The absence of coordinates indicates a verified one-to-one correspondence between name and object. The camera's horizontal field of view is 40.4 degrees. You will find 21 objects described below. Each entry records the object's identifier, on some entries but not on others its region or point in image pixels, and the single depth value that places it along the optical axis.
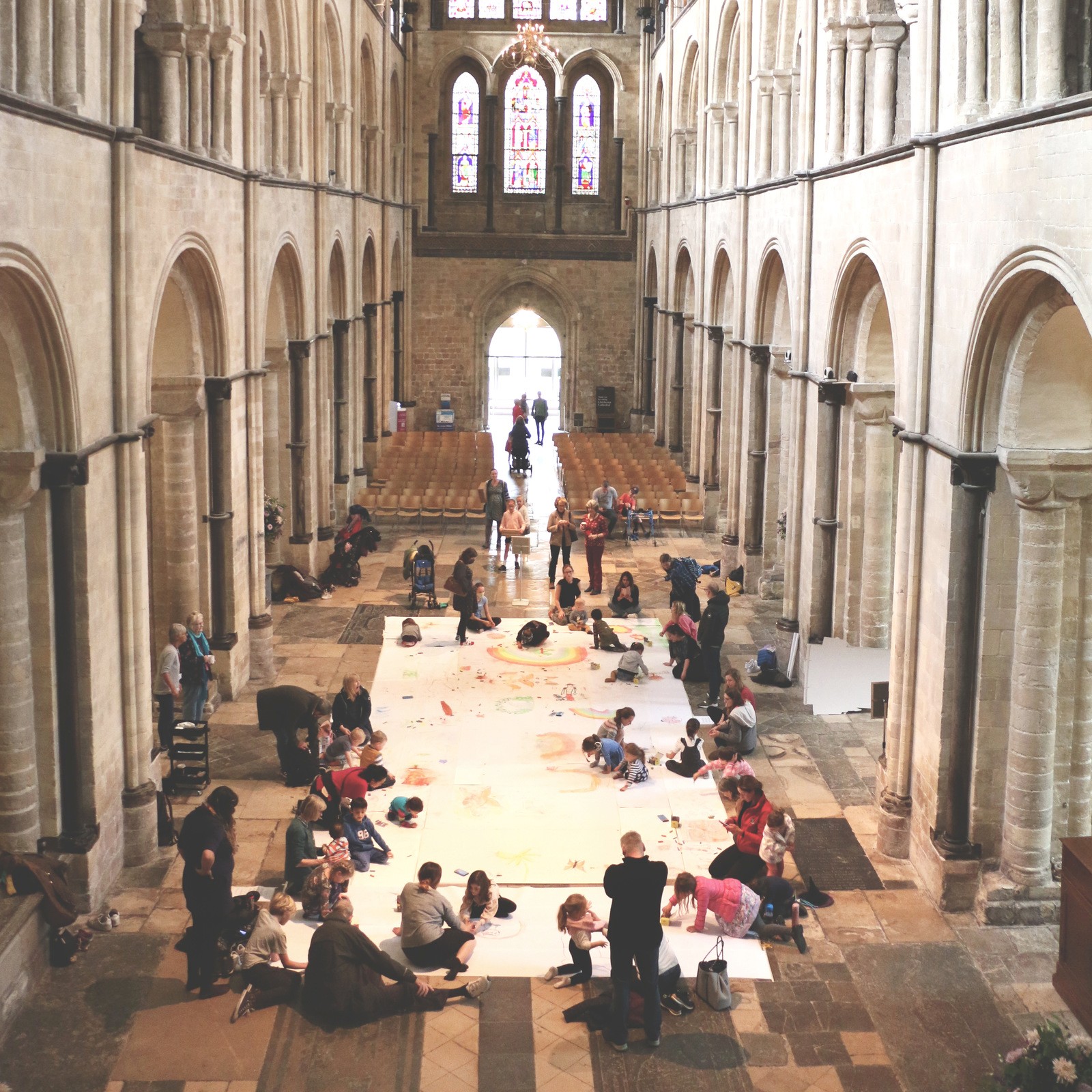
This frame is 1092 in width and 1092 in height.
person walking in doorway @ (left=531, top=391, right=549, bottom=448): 37.44
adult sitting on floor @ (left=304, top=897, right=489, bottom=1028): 9.84
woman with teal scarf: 14.52
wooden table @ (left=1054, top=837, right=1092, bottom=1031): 7.55
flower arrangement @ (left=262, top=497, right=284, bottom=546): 20.39
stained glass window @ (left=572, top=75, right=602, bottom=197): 38.03
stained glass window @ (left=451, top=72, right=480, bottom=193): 38.06
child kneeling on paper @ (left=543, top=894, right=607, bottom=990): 10.34
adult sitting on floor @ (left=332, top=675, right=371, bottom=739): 14.62
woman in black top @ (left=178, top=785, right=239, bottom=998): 10.23
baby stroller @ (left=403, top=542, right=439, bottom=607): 20.62
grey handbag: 10.10
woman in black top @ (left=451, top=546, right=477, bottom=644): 18.81
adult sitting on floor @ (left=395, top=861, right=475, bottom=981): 10.48
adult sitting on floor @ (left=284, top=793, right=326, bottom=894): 11.52
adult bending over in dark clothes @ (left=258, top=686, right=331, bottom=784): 14.05
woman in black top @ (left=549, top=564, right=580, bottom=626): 19.77
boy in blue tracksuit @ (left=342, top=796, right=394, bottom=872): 12.04
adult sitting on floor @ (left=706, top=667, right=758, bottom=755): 14.53
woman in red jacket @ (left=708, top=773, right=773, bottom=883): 11.53
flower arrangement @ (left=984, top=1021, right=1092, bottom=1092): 7.32
